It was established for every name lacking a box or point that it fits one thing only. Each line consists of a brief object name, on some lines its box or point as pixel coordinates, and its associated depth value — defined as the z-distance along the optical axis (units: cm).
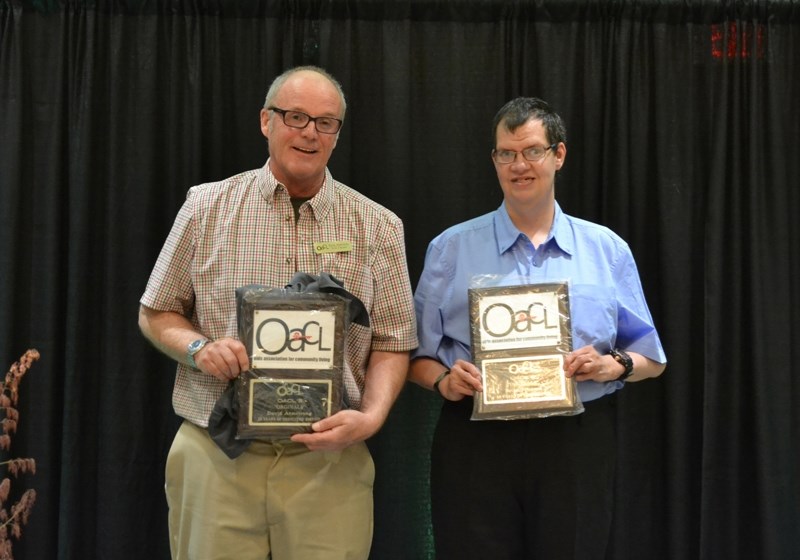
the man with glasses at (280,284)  206
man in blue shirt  215
